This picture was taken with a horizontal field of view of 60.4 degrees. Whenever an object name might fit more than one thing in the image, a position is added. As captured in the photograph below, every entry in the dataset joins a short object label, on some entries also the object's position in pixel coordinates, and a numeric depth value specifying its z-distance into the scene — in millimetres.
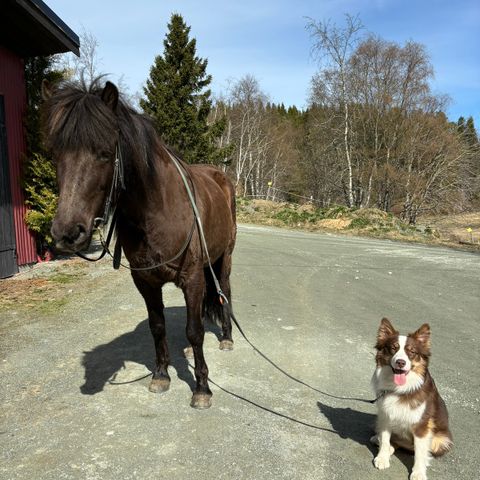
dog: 2525
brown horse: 2383
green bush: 8734
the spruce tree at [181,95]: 21156
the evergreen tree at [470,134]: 21734
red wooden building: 7766
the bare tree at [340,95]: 23555
